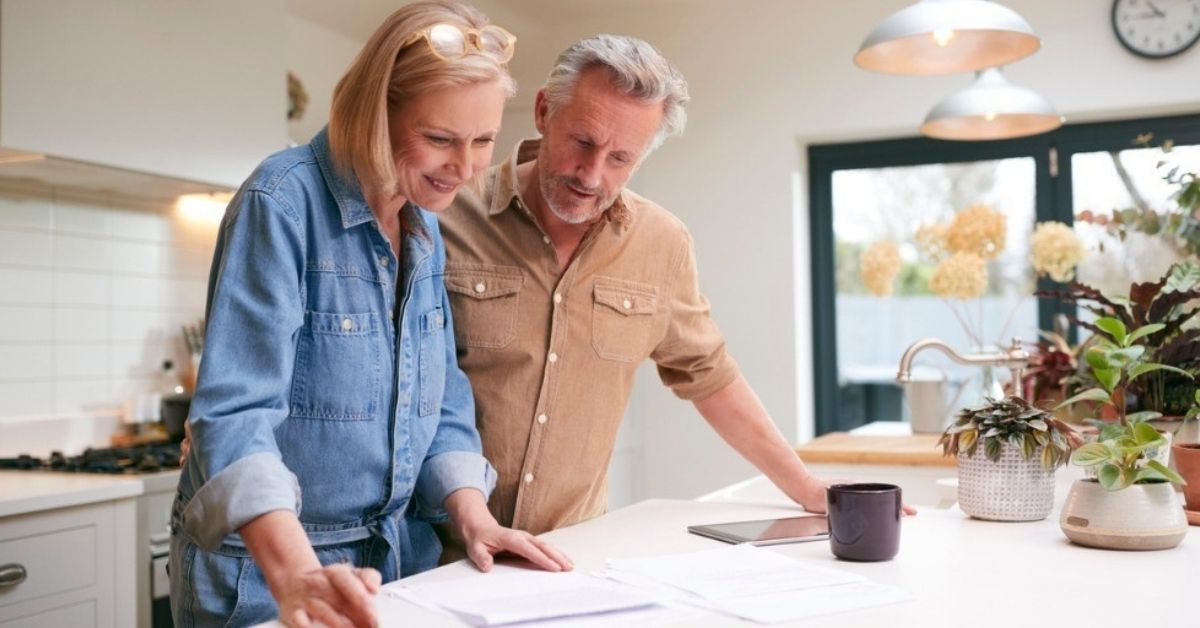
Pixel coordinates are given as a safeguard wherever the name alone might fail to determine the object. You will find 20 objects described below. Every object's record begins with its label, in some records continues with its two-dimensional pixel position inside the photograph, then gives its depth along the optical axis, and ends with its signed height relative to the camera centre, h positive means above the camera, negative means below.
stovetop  2.94 -0.31
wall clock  4.45 +1.20
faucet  2.47 -0.05
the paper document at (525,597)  1.08 -0.26
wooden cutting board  3.30 -0.34
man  1.73 +0.08
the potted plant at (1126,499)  1.42 -0.21
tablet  1.49 -0.26
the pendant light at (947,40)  2.70 +0.74
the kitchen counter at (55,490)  2.47 -0.32
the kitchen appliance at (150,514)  2.83 -0.42
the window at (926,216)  4.84 +0.54
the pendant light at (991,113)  3.59 +0.71
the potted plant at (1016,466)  1.65 -0.19
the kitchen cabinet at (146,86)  2.83 +0.71
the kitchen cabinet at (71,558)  2.48 -0.48
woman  1.17 +0.03
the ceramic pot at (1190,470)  1.62 -0.19
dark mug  1.34 -0.22
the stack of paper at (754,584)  1.12 -0.26
